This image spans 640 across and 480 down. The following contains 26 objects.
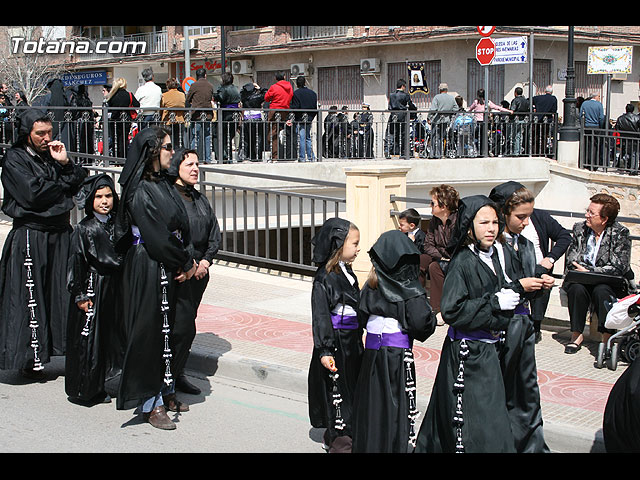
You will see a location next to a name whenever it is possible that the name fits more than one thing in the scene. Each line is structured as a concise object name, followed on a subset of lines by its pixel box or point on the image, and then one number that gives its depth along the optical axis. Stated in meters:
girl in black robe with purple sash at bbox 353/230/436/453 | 5.10
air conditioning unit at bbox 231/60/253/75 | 35.84
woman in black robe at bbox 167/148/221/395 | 6.56
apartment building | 28.92
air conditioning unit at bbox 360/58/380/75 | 30.89
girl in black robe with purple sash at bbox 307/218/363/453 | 5.64
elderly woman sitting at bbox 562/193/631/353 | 8.23
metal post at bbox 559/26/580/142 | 19.81
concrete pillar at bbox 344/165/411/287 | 10.88
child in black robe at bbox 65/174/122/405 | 6.76
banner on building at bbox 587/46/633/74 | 19.39
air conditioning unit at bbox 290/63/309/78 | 33.56
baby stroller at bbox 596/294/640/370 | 7.55
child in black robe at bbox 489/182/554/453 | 5.36
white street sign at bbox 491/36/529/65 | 19.81
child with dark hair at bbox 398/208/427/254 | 9.56
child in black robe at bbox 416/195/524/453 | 4.91
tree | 42.38
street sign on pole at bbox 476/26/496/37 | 18.98
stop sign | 19.19
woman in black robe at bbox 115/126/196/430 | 6.25
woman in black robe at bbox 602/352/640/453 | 4.80
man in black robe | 7.32
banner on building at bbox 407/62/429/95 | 29.58
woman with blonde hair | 15.40
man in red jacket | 16.95
